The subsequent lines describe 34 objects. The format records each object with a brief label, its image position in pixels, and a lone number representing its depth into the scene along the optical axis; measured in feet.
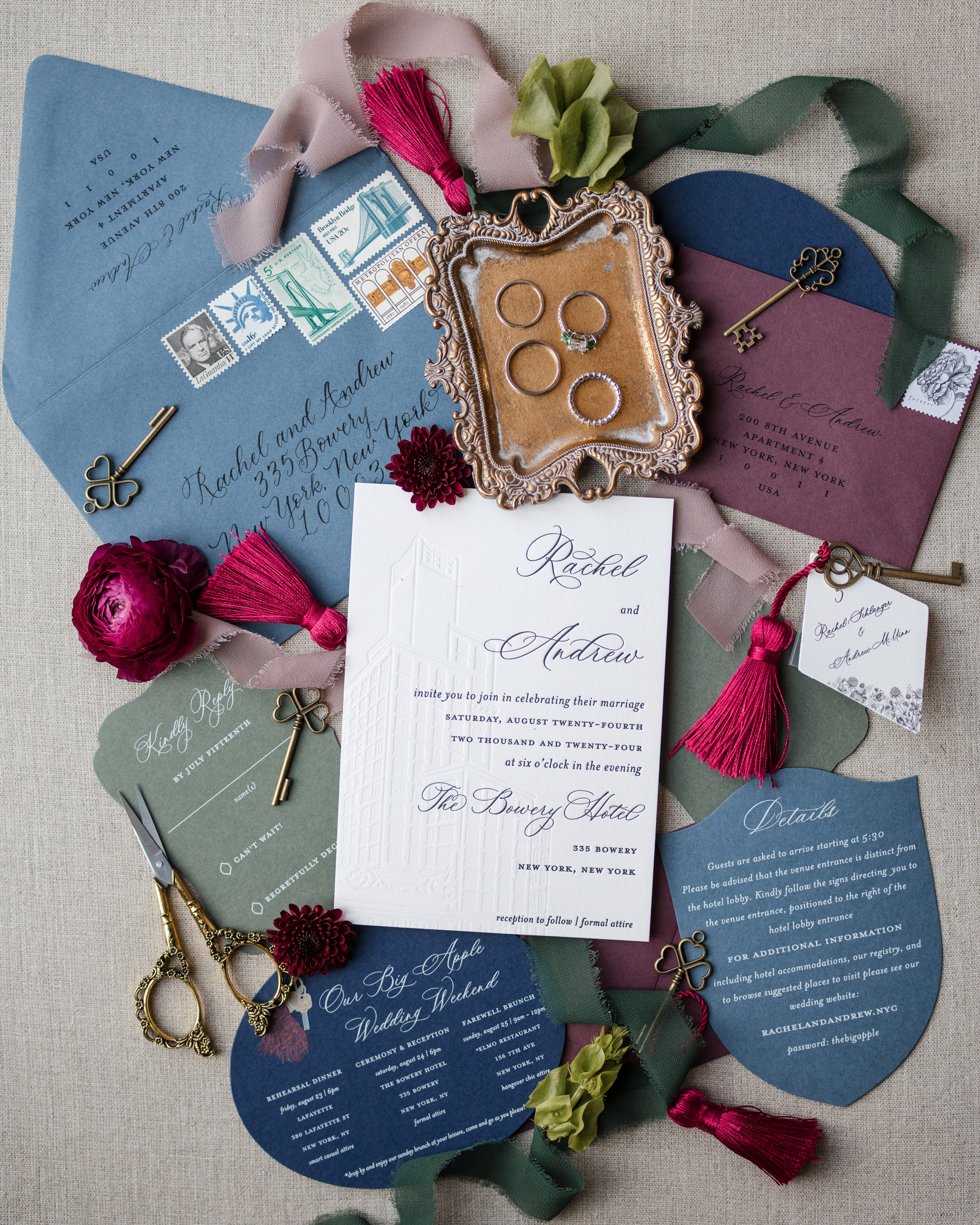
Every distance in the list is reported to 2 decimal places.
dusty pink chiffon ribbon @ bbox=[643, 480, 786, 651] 1.60
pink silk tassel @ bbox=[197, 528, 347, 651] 1.61
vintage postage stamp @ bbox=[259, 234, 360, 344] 1.62
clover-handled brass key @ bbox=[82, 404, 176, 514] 1.62
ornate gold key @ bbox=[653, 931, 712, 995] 1.62
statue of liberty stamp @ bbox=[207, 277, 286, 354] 1.62
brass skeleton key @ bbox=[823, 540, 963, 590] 1.62
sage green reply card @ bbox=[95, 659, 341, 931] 1.63
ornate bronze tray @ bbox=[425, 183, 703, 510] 1.57
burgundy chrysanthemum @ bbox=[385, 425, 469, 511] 1.59
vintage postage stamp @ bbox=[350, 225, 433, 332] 1.61
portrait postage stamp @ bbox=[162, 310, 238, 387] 1.62
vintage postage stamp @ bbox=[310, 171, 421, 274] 1.61
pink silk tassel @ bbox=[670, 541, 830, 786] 1.60
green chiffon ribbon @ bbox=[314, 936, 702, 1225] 1.60
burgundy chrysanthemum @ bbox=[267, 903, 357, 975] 1.60
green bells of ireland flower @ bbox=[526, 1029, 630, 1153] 1.57
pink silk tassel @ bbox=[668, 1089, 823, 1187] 1.59
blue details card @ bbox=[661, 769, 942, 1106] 1.62
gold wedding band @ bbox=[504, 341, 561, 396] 1.58
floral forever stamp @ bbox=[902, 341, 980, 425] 1.61
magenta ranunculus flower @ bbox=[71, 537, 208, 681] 1.55
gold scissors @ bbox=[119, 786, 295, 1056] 1.62
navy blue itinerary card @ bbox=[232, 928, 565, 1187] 1.62
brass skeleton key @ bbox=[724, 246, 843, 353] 1.60
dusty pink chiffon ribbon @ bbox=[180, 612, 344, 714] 1.61
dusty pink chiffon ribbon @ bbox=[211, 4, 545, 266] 1.59
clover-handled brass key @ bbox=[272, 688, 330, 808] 1.63
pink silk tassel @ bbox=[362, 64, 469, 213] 1.59
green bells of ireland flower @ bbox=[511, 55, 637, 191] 1.54
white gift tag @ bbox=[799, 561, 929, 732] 1.61
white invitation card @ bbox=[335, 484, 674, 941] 1.61
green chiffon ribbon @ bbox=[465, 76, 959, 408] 1.59
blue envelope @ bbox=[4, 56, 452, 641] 1.62
